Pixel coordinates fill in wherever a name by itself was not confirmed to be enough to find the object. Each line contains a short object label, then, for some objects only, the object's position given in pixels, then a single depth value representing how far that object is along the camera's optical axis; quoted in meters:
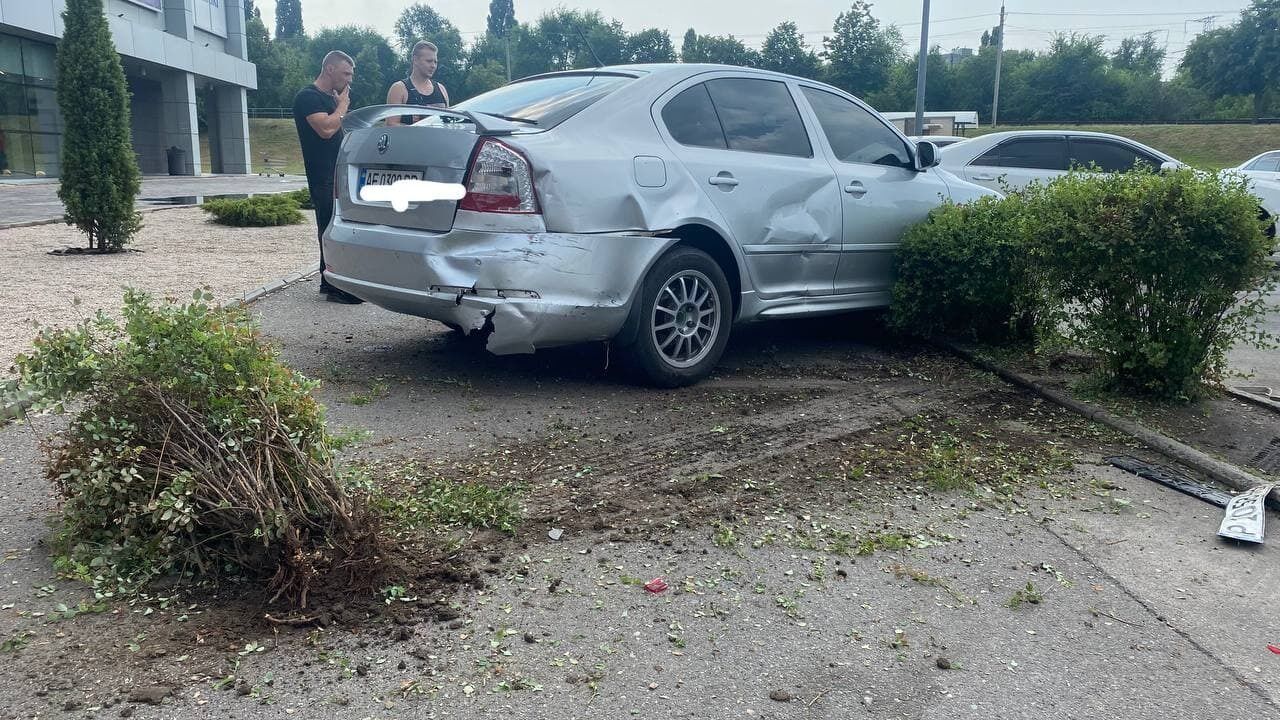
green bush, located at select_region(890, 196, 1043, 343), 6.40
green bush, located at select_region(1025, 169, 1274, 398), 5.19
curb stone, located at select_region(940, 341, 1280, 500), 4.46
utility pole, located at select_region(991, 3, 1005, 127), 65.94
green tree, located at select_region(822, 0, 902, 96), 74.44
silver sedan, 5.11
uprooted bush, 3.08
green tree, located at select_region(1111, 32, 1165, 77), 92.25
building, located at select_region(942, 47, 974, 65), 92.25
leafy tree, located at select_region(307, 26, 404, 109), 93.38
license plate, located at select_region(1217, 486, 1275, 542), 3.87
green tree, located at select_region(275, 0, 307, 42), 153.25
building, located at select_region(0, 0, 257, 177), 29.81
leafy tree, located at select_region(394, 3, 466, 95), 105.38
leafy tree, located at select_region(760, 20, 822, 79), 83.38
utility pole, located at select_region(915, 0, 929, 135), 21.75
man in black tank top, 8.60
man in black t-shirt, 7.96
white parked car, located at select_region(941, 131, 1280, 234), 13.39
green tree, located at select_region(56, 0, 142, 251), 11.37
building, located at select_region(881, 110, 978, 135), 38.60
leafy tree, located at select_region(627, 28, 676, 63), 102.56
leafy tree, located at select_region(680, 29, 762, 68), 87.69
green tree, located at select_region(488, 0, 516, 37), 121.31
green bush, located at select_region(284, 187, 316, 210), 19.14
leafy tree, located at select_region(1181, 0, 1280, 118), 58.91
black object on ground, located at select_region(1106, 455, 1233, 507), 4.28
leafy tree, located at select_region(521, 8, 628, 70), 102.94
